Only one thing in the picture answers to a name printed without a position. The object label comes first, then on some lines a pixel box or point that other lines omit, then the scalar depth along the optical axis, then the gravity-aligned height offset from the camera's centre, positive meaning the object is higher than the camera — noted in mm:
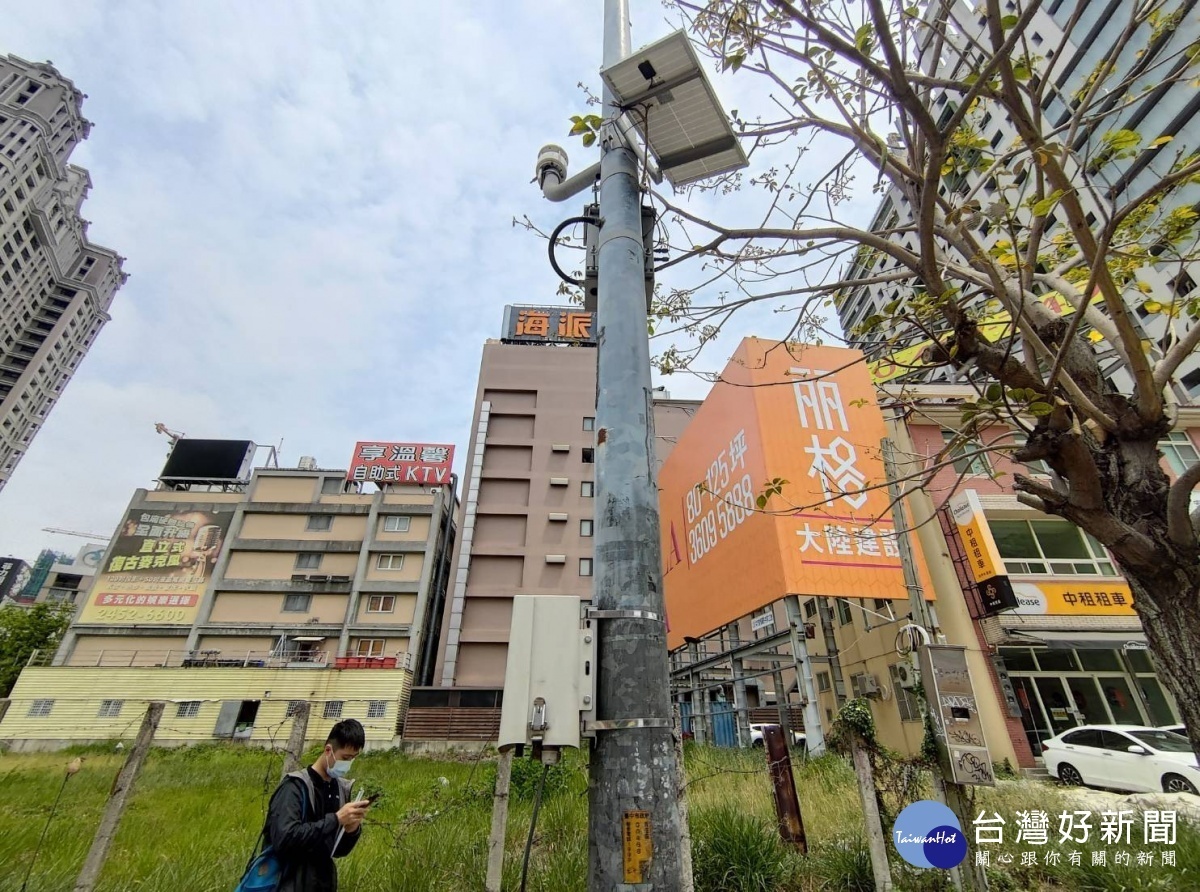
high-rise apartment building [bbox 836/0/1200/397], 26500 +30344
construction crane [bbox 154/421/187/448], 37850 +18846
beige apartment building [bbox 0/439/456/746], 26422 +5952
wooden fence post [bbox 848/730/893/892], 4043 -537
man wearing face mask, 2791 -418
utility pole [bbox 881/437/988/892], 4129 +1266
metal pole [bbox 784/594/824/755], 11141 +1032
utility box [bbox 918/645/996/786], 4398 +173
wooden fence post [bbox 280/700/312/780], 4094 -50
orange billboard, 11781 +5340
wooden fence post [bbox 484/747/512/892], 3861 -618
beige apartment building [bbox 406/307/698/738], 28719 +12380
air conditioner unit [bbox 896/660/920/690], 5388 +553
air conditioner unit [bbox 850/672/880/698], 14953 +1299
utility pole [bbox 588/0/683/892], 1891 +405
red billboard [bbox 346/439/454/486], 35156 +15676
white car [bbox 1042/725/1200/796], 9125 -333
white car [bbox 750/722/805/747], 17703 -52
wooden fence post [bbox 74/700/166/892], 3709 -483
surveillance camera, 3965 +3676
